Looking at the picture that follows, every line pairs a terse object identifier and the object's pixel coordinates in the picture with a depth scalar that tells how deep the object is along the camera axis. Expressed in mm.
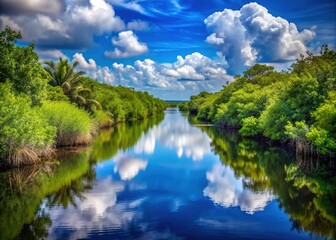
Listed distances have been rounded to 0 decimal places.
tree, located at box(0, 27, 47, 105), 27266
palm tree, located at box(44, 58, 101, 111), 48125
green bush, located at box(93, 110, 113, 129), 52834
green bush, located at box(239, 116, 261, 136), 45688
